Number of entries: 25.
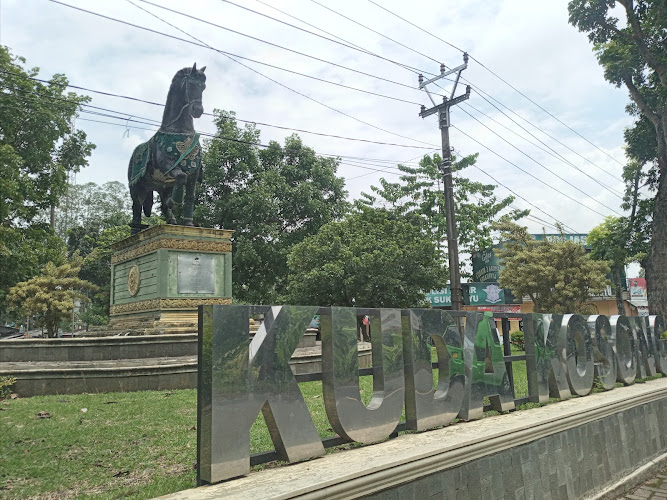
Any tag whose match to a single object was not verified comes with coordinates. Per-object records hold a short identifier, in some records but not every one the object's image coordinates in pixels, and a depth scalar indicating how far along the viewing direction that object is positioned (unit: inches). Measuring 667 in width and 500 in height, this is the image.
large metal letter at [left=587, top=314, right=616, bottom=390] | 316.2
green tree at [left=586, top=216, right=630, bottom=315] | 776.3
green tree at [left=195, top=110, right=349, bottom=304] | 1099.3
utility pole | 579.2
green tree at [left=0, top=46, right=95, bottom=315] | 823.1
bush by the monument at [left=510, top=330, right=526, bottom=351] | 788.9
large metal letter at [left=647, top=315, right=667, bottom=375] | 396.8
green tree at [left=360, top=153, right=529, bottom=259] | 1107.3
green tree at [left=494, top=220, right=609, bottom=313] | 901.8
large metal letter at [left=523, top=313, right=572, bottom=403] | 263.1
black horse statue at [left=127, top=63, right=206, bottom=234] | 470.3
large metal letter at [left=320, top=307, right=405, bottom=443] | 163.6
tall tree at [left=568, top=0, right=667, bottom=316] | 649.0
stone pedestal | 450.9
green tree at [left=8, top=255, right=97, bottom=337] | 944.3
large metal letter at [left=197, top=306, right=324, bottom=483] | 130.6
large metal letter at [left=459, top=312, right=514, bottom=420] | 218.7
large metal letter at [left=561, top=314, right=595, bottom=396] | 288.5
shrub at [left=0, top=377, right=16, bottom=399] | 288.0
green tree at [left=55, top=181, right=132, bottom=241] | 1571.1
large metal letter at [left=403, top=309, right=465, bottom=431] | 193.6
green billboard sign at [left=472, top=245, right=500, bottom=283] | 1539.1
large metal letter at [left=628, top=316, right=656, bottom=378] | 366.0
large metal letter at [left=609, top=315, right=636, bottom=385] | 335.6
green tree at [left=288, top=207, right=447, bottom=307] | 889.5
